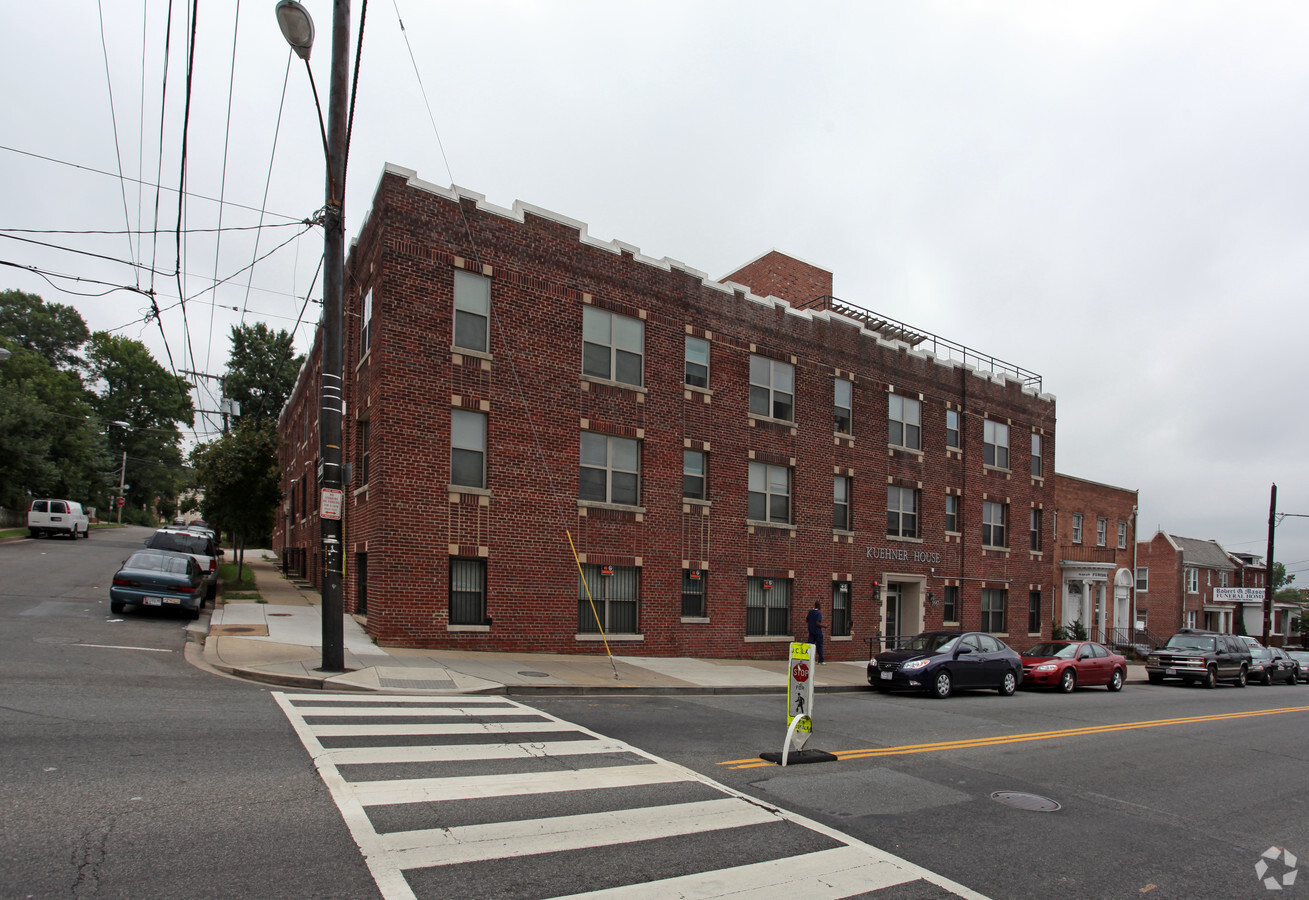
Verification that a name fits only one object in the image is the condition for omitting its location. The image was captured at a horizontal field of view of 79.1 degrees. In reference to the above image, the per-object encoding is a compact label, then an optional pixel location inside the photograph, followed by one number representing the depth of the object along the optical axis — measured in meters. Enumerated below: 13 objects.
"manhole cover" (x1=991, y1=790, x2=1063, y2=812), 7.49
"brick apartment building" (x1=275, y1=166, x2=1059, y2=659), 16.61
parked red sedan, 20.16
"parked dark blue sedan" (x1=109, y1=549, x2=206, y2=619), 16.53
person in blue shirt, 20.81
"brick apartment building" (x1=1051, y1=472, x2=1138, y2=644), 34.34
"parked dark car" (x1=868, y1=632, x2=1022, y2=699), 16.44
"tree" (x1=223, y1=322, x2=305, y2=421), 51.44
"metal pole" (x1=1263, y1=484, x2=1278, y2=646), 38.69
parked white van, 38.25
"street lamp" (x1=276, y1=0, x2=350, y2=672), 12.23
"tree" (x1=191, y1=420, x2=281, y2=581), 24.25
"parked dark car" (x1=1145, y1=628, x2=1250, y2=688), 25.22
